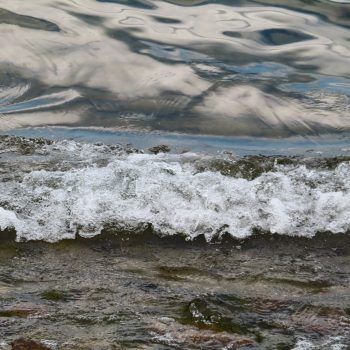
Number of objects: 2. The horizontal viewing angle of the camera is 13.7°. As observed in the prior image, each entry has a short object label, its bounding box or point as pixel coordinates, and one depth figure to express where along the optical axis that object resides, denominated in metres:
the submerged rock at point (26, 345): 6.51
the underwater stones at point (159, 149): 12.55
